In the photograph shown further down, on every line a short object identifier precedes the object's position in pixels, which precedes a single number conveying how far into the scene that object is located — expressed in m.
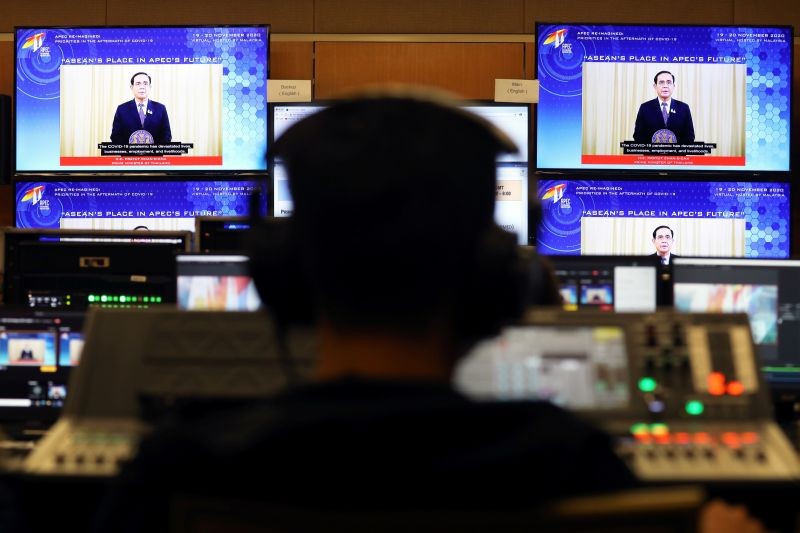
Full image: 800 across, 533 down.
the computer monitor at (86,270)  5.23
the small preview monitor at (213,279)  5.04
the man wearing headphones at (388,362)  1.41
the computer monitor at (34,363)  4.72
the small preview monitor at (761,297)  5.11
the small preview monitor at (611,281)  5.16
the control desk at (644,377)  3.13
